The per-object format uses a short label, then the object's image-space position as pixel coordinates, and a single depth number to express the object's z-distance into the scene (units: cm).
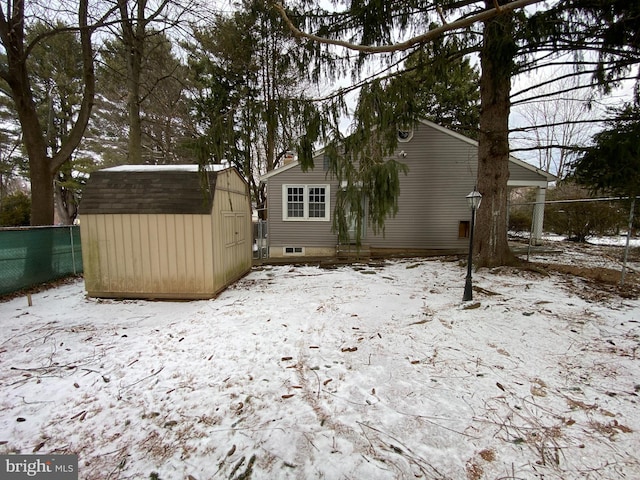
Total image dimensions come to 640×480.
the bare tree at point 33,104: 612
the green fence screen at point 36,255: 571
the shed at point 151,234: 512
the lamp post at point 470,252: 463
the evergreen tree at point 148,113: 1023
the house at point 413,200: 958
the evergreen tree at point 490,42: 425
